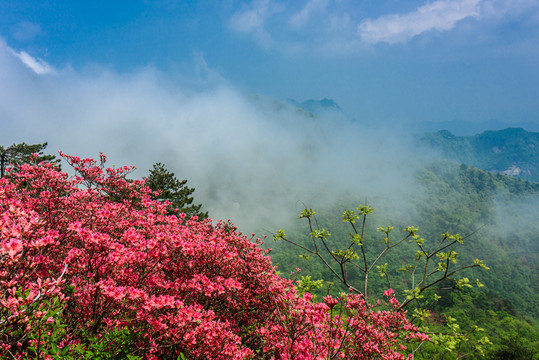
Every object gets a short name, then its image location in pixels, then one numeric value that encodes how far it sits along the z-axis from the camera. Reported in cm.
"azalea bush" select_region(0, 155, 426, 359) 286
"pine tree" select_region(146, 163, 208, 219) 2755
